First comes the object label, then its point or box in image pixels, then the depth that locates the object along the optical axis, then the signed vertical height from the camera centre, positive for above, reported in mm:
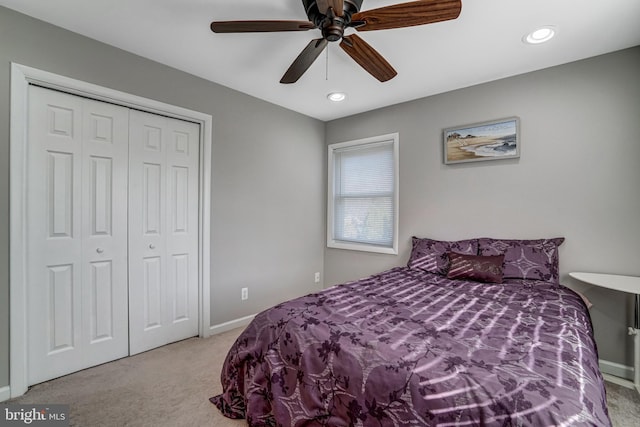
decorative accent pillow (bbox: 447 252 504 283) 2314 -457
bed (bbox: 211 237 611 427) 955 -580
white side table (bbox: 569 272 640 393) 1888 -472
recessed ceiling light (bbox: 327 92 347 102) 3071 +1232
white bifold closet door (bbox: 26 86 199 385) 2008 -179
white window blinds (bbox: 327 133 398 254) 3480 +208
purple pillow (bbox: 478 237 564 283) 2271 -370
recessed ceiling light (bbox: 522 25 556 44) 1980 +1242
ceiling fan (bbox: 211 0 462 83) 1393 +980
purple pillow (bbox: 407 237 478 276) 2684 -392
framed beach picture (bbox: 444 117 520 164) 2631 +677
